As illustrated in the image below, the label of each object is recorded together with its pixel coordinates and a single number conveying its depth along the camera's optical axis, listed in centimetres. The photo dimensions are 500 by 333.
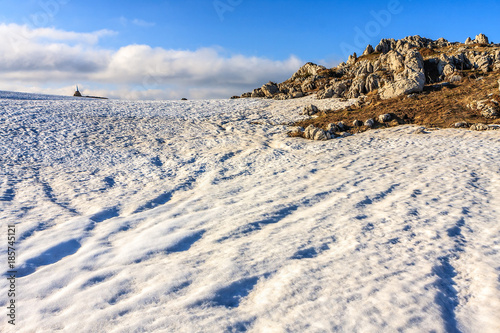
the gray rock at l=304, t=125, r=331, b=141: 1855
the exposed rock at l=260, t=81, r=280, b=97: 3862
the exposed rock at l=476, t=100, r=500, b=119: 1848
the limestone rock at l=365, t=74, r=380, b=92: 2831
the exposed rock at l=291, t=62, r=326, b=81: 4701
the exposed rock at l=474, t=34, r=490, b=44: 4562
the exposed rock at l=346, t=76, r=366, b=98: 2902
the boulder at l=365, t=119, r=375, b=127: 1986
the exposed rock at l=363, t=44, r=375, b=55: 5056
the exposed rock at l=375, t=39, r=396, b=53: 5021
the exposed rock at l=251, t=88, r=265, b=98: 3984
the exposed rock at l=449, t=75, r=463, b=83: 2523
